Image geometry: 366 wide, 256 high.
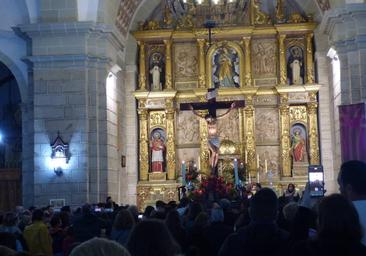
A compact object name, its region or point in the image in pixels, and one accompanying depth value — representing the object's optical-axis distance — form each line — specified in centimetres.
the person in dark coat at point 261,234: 468
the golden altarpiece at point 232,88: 2434
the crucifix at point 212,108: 1828
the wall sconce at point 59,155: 1900
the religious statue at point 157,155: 2469
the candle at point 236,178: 1773
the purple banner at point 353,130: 1658
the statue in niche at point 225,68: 2506
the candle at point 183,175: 1797
